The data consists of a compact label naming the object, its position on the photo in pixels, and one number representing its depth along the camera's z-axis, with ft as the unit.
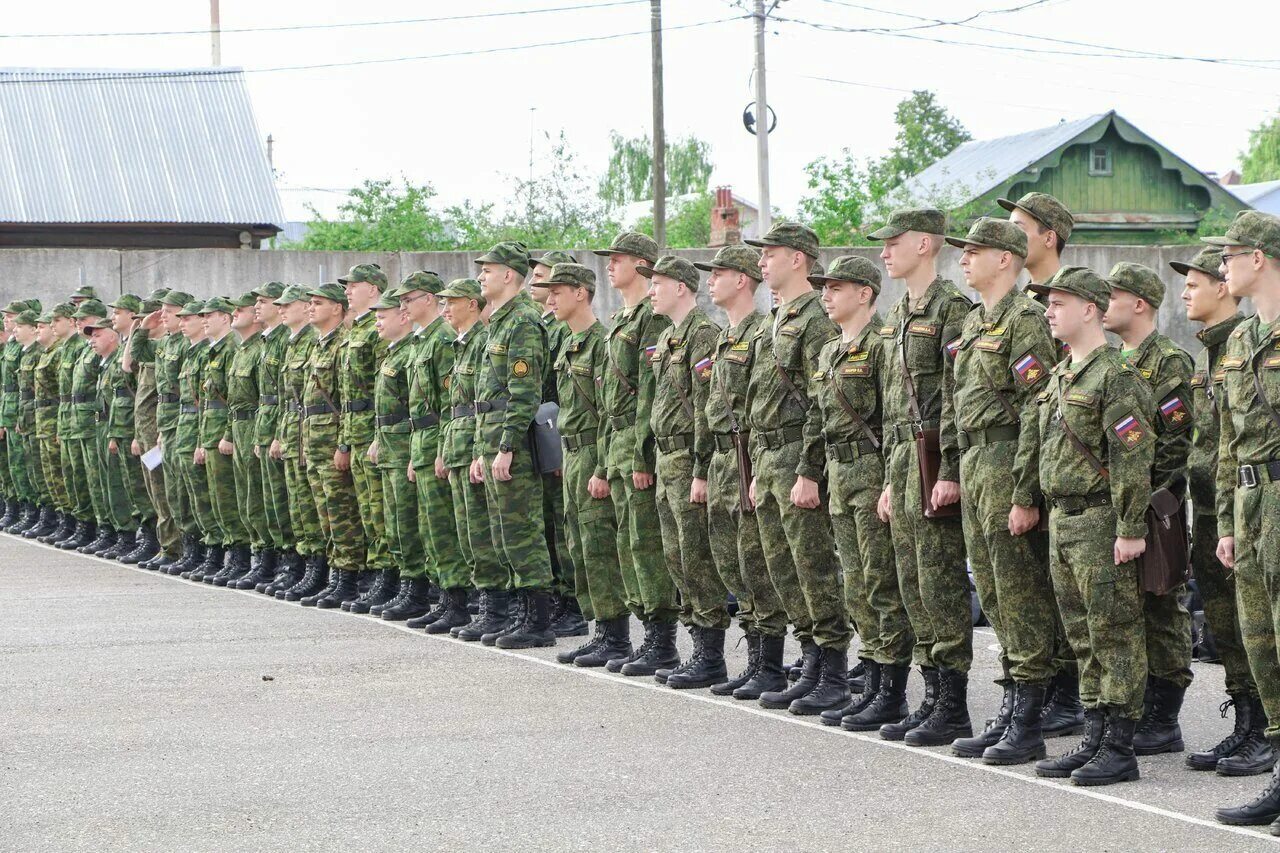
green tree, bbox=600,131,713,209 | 246.68
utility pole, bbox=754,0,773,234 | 93.91
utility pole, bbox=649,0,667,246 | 94.94
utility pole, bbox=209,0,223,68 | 157.28
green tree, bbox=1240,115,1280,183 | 249.34
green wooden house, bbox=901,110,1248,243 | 132.57
